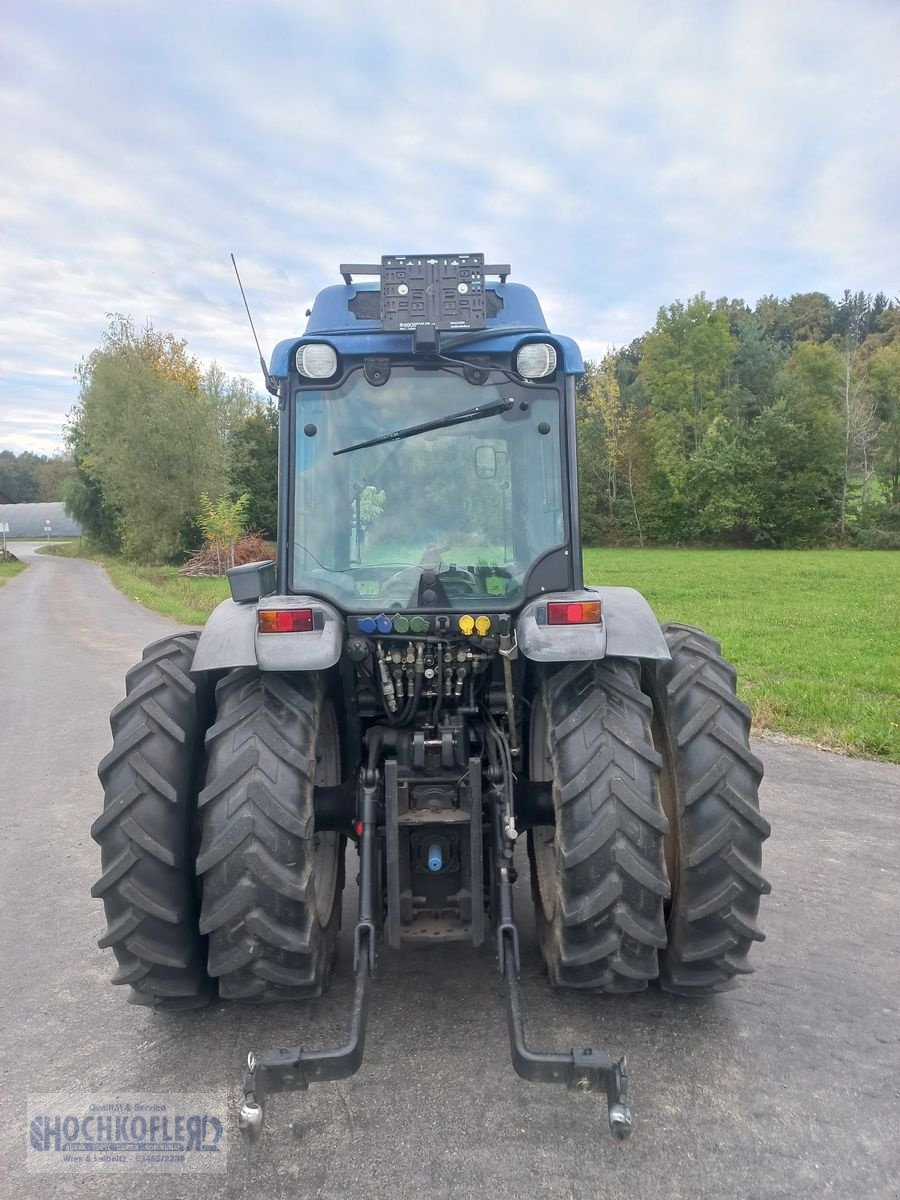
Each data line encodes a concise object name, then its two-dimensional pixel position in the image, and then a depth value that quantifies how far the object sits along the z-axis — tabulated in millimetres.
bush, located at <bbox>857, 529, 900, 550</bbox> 42031
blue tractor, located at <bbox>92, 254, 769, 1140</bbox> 2750
